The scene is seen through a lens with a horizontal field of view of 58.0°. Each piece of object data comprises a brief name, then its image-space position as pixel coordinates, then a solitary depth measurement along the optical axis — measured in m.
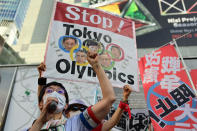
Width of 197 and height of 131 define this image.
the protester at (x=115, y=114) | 1.91
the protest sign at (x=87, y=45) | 2.78
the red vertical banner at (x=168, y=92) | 3.07
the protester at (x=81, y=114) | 1.11
